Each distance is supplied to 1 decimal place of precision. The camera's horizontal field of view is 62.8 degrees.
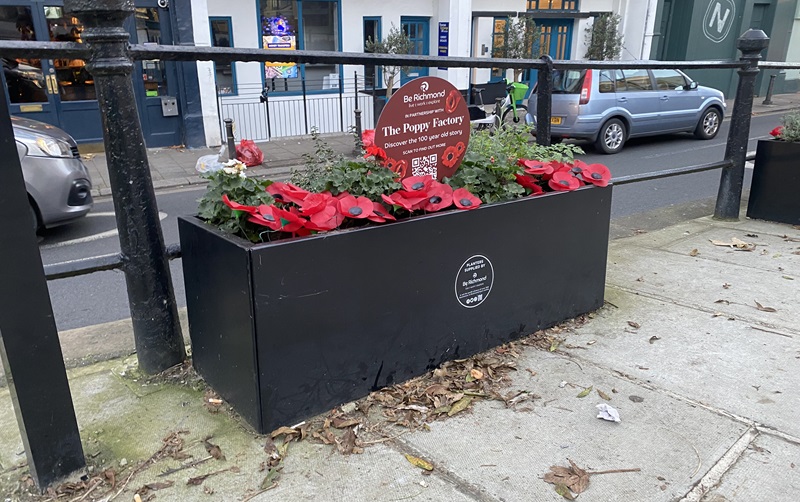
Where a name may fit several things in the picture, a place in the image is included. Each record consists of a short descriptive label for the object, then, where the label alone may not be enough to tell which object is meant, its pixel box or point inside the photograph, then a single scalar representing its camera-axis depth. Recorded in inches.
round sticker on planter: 123.1
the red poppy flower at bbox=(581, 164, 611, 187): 144.8
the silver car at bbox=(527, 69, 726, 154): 491.8
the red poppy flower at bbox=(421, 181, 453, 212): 118.5
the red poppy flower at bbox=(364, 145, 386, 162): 122.0
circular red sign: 124.0
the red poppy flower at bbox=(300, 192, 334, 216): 103.4
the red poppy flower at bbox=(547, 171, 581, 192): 138.9
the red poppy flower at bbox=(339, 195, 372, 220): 107.0
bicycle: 509.0
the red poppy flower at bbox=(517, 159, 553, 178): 138.5
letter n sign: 871.7
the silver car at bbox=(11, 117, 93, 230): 263.6
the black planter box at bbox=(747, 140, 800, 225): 225.5
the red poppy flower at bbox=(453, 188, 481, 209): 121.0
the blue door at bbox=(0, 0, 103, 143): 465.4
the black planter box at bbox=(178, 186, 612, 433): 99.8
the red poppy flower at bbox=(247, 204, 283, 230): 99.7
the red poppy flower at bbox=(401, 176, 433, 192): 118.5
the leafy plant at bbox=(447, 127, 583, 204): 132.3
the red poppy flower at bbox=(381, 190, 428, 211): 112.0
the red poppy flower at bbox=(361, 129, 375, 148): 131.5
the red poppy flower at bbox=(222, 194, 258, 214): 101.0
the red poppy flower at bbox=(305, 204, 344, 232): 102.8
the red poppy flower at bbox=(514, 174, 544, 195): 137.7
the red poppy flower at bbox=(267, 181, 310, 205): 107.8
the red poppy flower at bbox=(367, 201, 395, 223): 108.4
